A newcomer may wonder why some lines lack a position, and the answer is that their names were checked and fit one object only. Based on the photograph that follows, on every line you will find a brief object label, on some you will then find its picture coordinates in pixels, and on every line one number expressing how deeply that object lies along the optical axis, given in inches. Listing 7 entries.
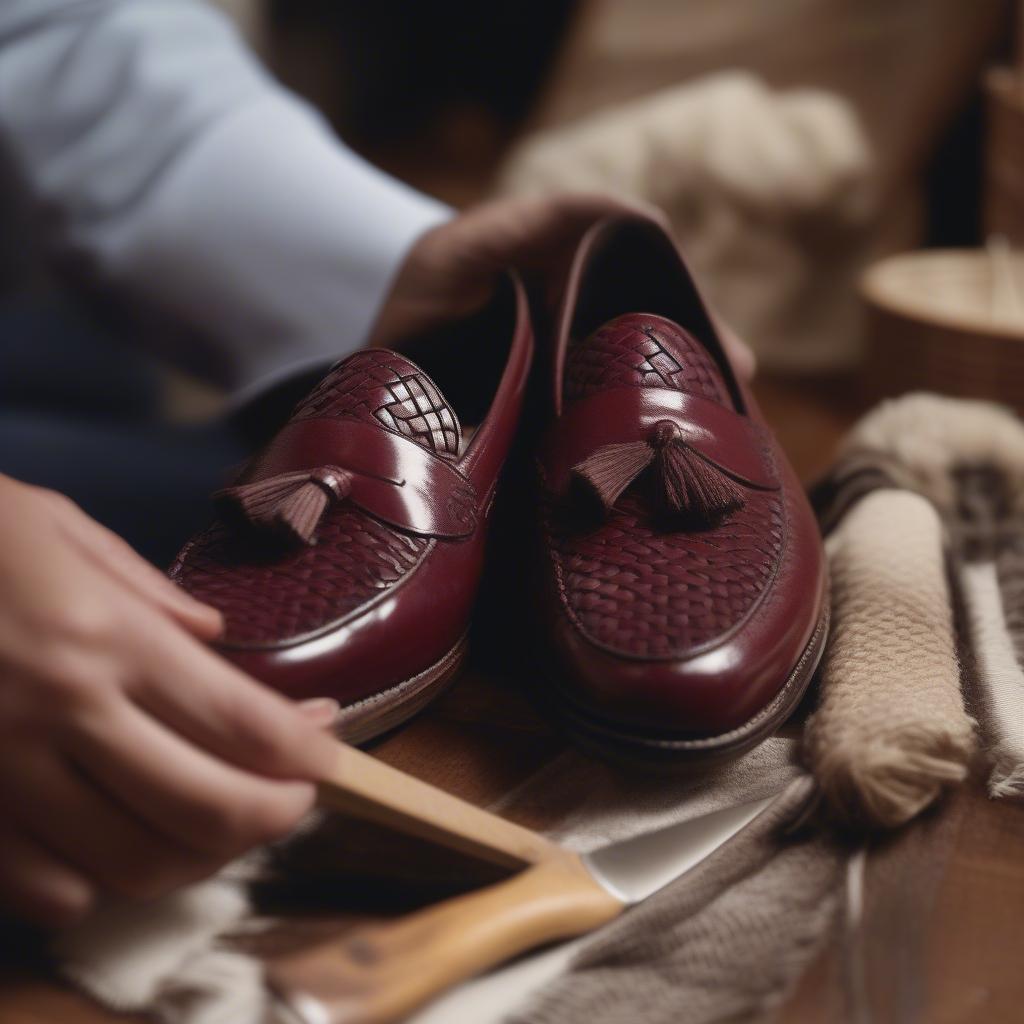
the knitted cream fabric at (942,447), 27.8
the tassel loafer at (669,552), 17.0
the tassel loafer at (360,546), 16.9
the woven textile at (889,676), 16.5
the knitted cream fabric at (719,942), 13.6
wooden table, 13.7
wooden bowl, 38.4
